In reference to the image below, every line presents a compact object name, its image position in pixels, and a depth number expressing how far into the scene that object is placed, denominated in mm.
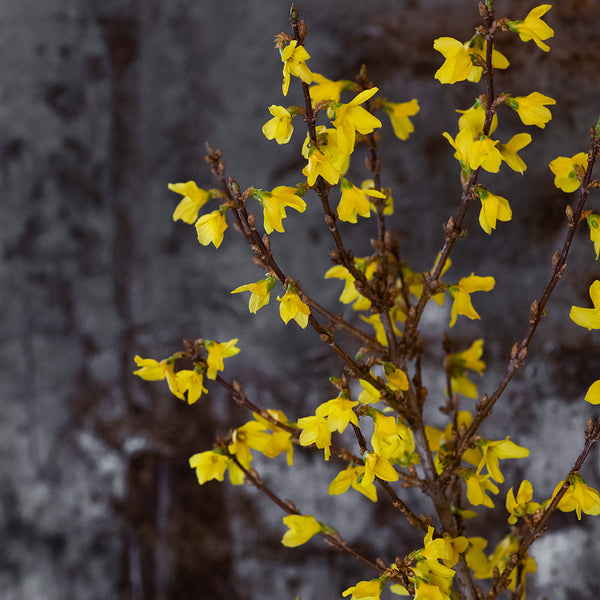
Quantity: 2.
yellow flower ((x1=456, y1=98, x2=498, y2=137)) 1280
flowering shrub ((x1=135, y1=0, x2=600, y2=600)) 1253
